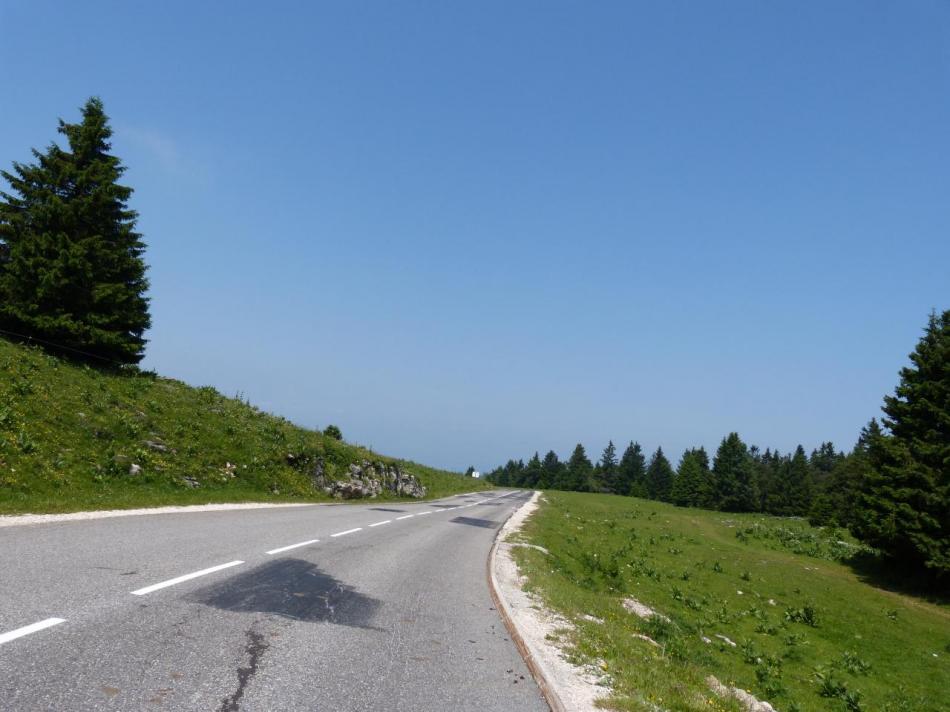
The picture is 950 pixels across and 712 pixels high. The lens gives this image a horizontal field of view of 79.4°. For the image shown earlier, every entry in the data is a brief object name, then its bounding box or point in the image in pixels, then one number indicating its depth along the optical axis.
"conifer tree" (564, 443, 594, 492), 144.25
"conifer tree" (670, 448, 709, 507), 111.69
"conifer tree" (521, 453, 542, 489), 167.66
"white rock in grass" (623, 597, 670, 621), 15.56
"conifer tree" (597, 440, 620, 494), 148.75
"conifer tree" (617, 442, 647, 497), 143.62
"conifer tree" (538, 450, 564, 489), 155.38
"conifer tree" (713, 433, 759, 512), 103.56
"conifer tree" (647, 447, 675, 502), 136.12
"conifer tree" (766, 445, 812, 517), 104.50
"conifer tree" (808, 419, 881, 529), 76.75
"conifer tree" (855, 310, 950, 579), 26.42
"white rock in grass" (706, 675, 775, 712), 8.77
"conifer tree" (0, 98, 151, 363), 27.48
